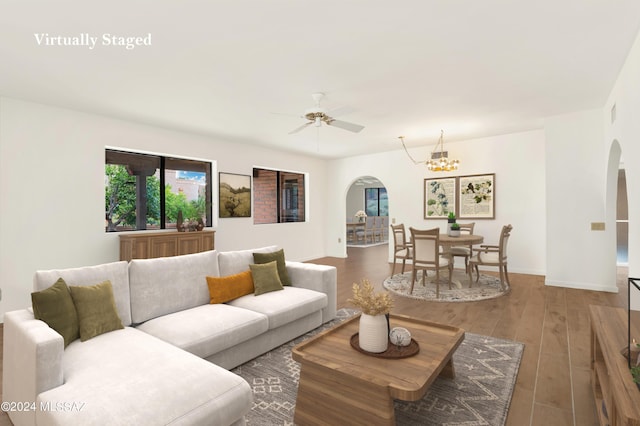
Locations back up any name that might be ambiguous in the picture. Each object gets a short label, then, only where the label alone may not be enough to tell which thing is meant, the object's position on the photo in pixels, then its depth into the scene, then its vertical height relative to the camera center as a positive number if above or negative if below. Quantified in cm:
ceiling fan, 373 +117
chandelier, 577 +90
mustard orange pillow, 299 -69
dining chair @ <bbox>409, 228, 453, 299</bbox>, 466 -58
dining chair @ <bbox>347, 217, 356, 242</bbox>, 1186 -74
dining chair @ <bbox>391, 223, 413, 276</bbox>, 594 -49
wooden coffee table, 168 -90
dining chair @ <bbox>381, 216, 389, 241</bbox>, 1284 -59
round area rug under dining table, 454 -117
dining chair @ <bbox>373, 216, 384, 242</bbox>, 1218 -56
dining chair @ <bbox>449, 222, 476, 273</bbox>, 530 -62
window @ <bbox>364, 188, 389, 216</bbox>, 1480 +53
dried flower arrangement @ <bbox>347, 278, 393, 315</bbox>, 205 -57
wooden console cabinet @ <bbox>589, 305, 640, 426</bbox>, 120 -71
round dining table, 480 -42
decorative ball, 211 -82
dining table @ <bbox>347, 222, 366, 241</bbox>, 1163 -51
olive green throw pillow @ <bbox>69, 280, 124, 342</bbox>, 209 -63
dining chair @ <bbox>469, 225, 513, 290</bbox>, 488 -71
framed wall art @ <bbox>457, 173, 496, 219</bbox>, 629 +33
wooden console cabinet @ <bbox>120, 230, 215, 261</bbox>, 457 -43
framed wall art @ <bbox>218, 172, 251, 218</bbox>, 618 +38
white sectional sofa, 142 -81
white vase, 204 -77
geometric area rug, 197 -124
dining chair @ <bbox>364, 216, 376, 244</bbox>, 1170 -53
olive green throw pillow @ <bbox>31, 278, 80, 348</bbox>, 194 -58
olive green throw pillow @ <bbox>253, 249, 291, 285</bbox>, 353 -51
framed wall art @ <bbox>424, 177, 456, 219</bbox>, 677 +34
